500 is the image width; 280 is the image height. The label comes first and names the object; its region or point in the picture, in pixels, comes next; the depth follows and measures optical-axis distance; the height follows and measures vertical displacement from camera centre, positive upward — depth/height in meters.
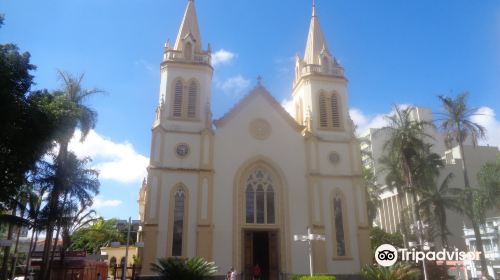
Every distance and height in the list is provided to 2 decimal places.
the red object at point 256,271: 24.67 +0.00
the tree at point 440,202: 30.92 +4.89
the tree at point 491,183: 33.62 +6.87
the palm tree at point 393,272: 20.00 -0.06
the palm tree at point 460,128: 29.30 +9.77
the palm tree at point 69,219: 24.44 +3.07
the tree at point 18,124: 15.88 +5.72
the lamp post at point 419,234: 25.21 +2.18
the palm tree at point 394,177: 30.20 +6.61
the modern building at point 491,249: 41.35 +2.21
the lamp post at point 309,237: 22.00 +1.70
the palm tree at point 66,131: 20.83 +6.96
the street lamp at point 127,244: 19.66 +1.31
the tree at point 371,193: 38.56 +7.17
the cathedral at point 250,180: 25.72 +5.71
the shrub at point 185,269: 20.59 +0.10
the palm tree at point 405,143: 28.88 +8.45
